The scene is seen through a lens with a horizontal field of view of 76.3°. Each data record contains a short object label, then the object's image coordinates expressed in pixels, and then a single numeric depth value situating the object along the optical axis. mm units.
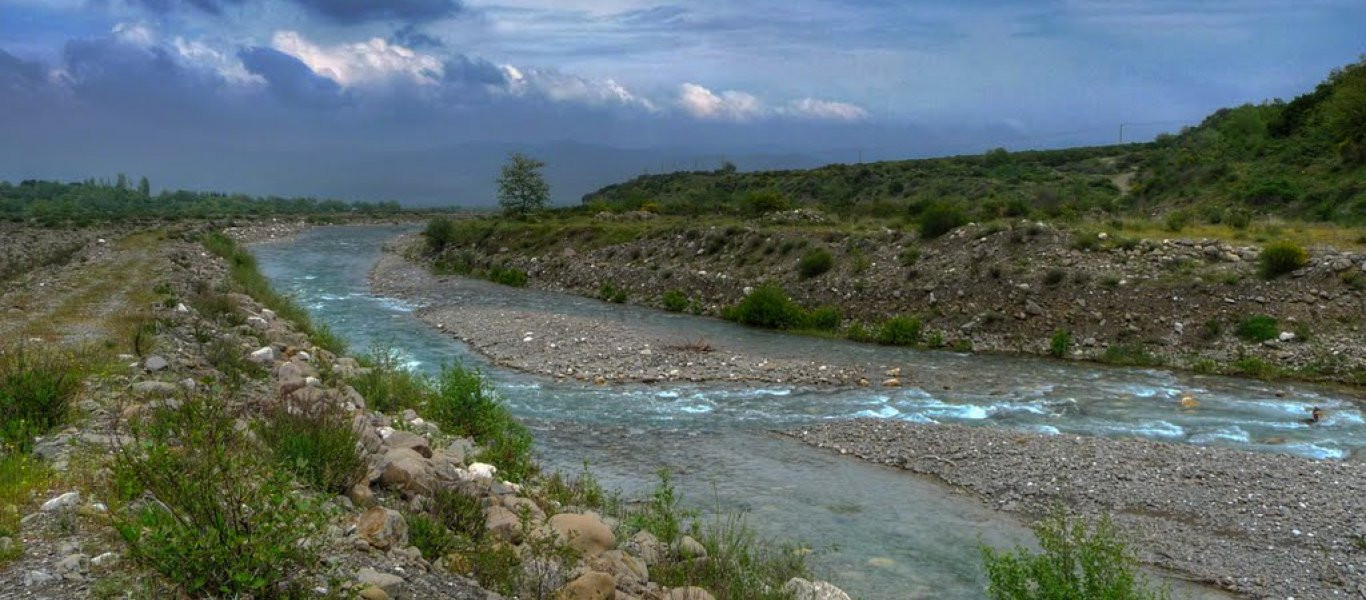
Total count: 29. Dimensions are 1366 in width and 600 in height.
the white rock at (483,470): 9750
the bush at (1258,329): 20219
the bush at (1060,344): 21688
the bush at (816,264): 29484
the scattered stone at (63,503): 6391
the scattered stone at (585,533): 7695
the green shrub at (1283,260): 21938
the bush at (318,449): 7941
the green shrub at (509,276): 39584
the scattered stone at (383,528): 6736
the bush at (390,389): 13734
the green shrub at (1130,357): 20609
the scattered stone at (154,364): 11816
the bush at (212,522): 4906
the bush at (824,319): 26067
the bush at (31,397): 8289
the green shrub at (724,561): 7734
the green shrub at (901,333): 23812
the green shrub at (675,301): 30656
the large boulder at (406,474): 8453
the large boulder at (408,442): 9867
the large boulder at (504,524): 7820
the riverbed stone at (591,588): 6469
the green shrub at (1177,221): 28391
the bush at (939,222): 28750
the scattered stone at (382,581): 5738
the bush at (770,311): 26625
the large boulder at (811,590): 7586
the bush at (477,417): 11969
